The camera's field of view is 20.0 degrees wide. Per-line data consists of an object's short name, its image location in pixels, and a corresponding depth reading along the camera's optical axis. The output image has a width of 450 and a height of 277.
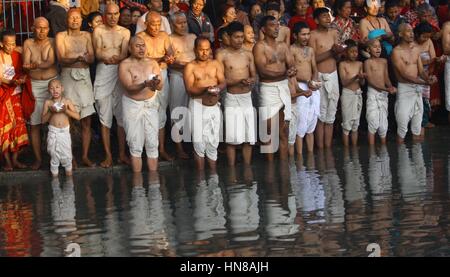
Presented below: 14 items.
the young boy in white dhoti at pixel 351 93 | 17.05
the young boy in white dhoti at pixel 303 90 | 16.35
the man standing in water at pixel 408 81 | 17.17
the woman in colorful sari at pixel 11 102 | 15.33
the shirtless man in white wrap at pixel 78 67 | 15.38
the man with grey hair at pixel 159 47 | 15.61
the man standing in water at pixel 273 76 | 15.90
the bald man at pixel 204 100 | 15.44
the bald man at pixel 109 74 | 15.52
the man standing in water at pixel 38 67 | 15.36
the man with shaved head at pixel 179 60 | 16.02
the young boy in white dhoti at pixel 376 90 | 17.09
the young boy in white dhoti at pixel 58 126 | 15.07
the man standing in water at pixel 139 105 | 15.23
